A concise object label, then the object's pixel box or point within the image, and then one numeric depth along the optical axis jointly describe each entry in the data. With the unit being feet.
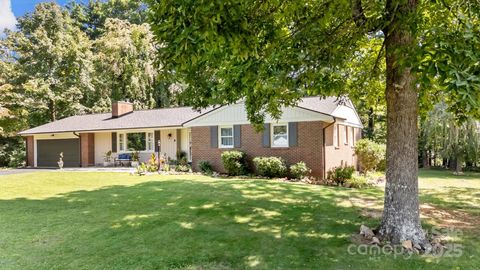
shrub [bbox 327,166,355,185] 49.67
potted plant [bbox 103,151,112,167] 74.69
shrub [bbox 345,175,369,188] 45.34
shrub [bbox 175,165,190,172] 59.17
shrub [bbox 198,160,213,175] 58.09
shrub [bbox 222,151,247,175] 54.44
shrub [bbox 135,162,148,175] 55.56
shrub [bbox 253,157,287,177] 51.31
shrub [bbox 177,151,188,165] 63.95
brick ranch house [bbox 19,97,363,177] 51.80
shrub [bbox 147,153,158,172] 57.71
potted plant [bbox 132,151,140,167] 69.41
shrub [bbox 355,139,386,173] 60.08
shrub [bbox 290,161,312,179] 50.01
